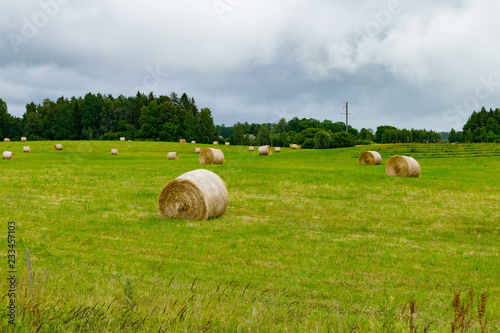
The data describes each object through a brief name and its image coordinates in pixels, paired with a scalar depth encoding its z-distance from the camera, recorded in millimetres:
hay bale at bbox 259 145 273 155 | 68312
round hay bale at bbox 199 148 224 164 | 43719
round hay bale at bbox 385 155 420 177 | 33438
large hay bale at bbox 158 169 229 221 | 16344
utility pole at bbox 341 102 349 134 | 107362
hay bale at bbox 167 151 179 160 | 54188
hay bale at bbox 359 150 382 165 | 47438
